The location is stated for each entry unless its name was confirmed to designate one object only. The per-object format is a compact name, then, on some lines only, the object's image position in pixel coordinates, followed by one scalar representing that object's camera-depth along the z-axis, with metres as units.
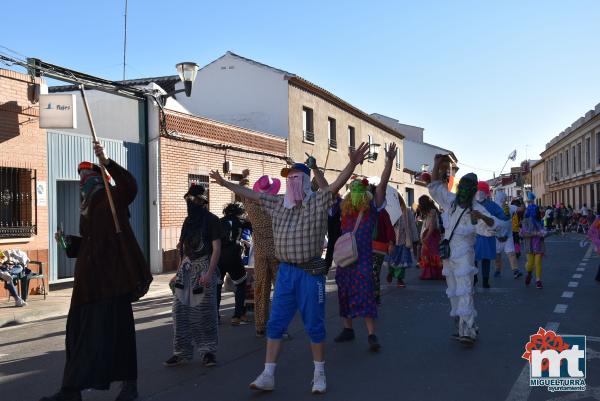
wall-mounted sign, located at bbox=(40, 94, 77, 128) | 11.83
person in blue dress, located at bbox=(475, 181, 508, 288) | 11.04
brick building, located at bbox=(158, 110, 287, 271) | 15.77
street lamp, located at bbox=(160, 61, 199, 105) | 14.27
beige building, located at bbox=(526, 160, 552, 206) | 68.83
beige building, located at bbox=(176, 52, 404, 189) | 22.92
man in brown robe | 4.53
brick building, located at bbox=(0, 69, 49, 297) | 11.38
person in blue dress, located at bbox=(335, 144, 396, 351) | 6.36
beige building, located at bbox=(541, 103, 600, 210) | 44.69
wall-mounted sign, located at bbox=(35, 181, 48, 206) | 12.04
